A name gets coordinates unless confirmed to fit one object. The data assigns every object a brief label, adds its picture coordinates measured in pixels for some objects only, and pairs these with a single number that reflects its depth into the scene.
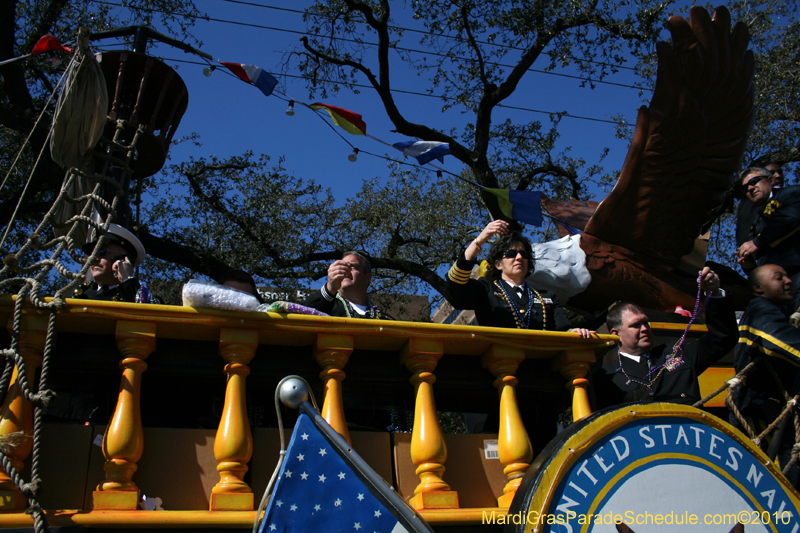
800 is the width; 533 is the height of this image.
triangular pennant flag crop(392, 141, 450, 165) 5.22
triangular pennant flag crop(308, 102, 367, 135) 5.12
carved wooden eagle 5.23
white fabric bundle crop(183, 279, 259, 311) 2.10
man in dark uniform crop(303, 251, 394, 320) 3.09
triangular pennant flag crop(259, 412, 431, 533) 1.69
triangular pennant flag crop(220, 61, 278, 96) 5.20
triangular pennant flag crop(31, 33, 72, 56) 5.04
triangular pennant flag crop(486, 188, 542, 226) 5.22
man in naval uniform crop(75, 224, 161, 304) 3.13
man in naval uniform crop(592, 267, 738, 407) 3.03
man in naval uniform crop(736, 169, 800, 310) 4.54
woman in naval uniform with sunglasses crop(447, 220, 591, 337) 3.11
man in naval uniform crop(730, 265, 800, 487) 2.94
